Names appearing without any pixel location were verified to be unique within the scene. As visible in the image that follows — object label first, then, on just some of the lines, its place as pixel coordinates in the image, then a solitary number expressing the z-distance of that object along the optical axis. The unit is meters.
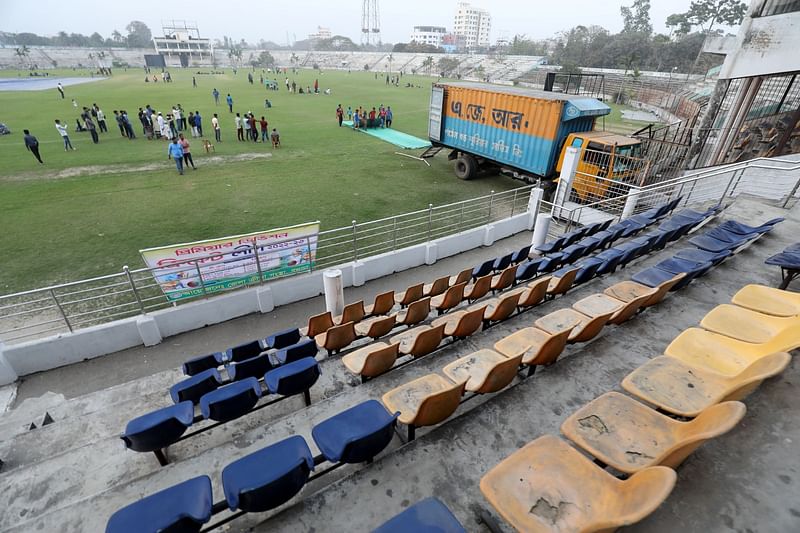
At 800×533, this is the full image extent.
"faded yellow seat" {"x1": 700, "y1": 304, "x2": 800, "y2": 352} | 4.32
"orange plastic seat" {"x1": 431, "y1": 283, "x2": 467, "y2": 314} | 6.81
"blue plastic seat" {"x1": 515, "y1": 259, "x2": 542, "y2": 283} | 7.74
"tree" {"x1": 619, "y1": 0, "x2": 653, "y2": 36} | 97.91
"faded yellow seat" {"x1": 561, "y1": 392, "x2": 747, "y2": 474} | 2.68
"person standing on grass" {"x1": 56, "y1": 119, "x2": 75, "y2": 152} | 17.23
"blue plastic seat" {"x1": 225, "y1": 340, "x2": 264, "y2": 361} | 5.53
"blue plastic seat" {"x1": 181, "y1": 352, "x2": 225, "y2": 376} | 5.17
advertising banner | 7.19
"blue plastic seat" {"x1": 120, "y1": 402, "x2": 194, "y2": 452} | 3.43
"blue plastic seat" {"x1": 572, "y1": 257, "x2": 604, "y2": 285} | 6.79
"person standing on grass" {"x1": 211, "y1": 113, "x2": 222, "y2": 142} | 19.42
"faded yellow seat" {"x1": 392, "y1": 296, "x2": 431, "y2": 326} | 6.30
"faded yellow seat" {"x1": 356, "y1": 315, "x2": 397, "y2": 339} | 5.87
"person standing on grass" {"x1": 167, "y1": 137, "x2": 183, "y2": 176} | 14.37
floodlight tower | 181.73
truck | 11.77
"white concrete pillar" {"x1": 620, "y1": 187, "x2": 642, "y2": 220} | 10.16
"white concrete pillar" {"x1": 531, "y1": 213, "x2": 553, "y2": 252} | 9.98
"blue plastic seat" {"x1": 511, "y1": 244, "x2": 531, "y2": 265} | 8.80
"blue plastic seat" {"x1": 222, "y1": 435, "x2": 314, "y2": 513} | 2.69
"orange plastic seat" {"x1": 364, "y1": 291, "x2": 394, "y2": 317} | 6.96
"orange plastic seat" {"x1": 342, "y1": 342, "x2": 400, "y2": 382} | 4.51
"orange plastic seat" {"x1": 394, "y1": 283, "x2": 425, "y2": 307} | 7.38
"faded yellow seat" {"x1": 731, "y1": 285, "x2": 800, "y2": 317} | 4.72
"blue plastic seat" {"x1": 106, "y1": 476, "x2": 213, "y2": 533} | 2.54
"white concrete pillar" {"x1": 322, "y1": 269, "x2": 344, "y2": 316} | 7.18
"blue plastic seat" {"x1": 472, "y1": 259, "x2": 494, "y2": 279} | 8.22
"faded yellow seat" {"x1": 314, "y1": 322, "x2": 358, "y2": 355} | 5.58
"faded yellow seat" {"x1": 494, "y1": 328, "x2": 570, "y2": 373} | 4.21
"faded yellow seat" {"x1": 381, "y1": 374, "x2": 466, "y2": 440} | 3.44
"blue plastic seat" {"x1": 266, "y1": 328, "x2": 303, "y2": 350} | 5.82
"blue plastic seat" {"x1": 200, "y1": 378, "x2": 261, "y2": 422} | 3.84
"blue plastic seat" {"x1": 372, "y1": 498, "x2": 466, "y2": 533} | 2.42
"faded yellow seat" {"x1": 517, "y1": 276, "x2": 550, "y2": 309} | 6.20
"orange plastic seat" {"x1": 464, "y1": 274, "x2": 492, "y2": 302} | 7.17
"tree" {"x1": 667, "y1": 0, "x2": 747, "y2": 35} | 69.75
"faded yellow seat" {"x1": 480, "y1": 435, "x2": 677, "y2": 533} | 2.39
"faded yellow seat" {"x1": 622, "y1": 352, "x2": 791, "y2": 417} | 3.20
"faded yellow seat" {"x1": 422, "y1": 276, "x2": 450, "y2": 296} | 7.67
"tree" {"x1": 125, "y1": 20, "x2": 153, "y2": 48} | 154.88
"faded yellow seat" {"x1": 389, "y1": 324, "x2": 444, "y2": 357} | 4.94
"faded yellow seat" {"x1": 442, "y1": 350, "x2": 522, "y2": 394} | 3.83
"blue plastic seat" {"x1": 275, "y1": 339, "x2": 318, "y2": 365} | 5.11
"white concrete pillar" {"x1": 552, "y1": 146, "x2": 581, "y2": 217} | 11.04
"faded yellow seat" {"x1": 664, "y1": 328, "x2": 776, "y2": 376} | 3.91
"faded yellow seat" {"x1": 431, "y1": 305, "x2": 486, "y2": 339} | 5.37
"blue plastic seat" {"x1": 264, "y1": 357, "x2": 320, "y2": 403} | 4.16
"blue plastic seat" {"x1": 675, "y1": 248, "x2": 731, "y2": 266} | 6.33
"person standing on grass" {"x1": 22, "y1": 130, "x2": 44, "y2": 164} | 15.04
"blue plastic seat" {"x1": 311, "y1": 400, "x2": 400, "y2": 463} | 3.04
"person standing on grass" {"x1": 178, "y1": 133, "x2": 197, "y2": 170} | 14.78
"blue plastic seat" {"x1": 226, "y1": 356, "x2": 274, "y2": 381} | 4.89
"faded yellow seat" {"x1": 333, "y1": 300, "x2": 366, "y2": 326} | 6.66
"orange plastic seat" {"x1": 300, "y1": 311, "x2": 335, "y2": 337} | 6.26
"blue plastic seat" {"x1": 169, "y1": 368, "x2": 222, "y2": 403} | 4.45
